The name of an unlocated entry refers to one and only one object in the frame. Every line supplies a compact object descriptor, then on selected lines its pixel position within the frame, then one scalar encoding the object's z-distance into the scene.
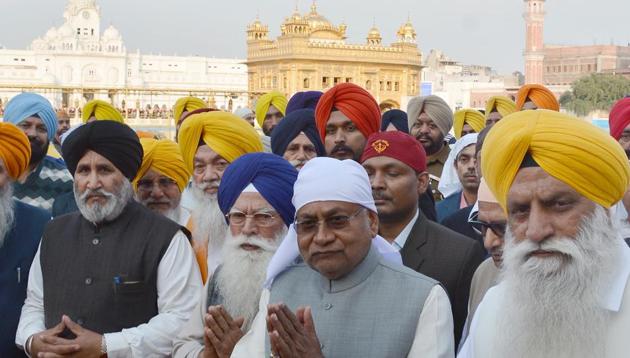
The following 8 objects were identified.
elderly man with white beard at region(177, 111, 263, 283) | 3.53
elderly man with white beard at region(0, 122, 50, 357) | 3.12
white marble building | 77.06
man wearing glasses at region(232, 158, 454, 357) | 2.03
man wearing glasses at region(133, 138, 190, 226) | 3.90
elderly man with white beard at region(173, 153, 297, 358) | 2.63
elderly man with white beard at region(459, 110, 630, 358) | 1.81
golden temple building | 43.66
